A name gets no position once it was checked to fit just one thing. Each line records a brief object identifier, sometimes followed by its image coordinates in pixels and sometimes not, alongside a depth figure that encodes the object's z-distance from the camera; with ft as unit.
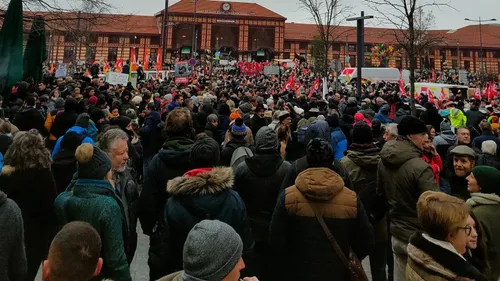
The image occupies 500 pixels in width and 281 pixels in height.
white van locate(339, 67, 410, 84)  131.85
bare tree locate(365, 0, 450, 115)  35.29
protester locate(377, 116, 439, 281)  11.51
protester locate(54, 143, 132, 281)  9.18
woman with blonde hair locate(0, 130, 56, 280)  11.73
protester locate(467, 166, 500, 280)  10.30
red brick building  254.27
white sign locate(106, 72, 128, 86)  50.67
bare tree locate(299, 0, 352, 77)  66.69
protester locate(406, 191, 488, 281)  7.04
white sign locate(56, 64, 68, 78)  57.41
